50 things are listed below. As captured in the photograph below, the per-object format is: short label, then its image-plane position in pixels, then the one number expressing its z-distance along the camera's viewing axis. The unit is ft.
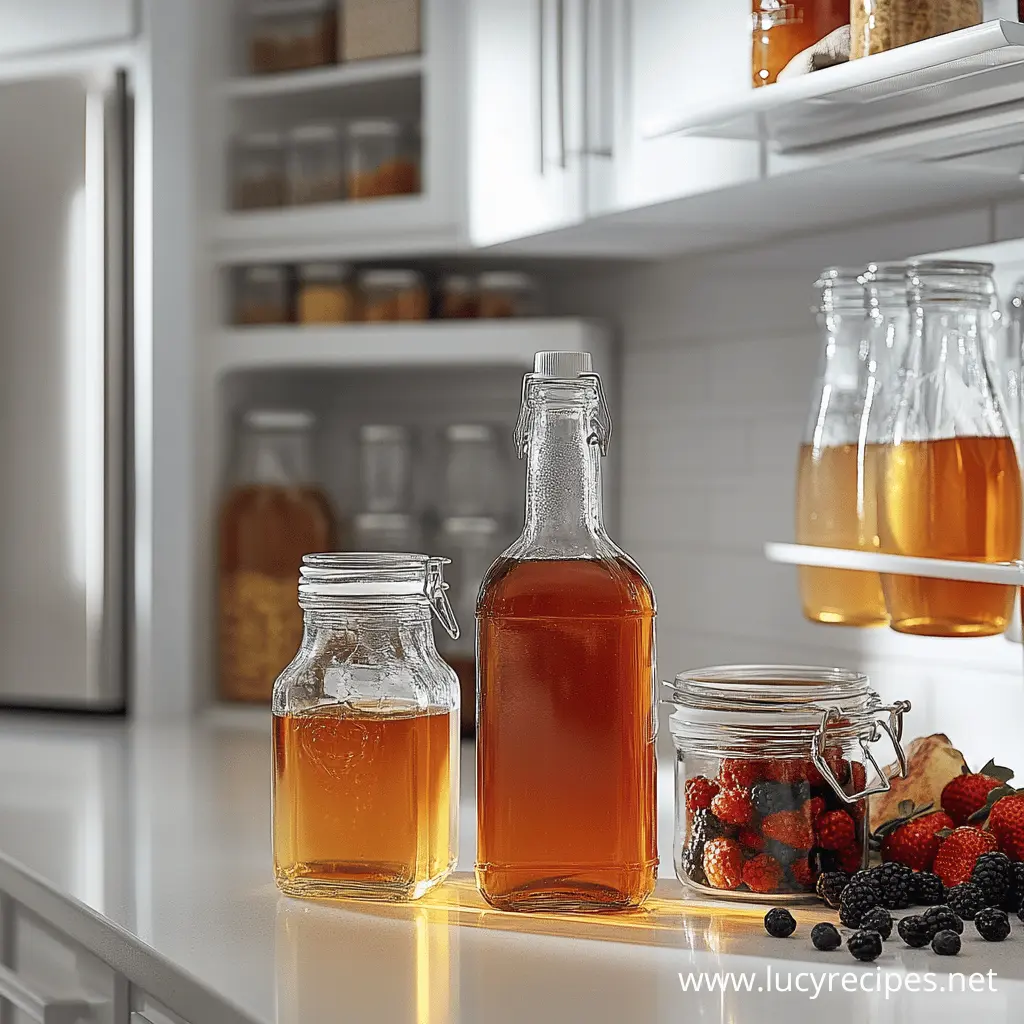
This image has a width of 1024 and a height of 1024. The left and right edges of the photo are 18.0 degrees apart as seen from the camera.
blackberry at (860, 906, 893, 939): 4.85
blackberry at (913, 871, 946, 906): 5.01
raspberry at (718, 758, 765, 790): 5.02
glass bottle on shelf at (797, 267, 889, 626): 5.74
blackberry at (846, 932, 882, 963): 4.77
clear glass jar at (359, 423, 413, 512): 7.19
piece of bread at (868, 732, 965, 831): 5.33
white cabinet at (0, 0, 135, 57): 6.98
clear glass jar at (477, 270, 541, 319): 7.03
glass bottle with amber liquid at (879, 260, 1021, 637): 5.41
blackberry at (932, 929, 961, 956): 4.79
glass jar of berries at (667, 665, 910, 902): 5.01
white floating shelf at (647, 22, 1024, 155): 4.82
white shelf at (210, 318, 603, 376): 6.85
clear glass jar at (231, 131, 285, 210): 7.09
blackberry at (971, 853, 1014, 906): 4.95
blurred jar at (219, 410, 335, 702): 7.03
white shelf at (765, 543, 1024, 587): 5.22
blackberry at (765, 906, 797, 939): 4.88
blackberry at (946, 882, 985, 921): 4.95
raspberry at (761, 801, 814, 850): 5.01
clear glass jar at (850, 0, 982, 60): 4.97
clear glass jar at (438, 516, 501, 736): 7.04
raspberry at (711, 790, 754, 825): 5.02
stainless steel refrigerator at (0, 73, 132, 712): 7.00
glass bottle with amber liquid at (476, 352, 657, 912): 4.94
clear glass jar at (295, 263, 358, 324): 7.07
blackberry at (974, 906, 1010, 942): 4.86
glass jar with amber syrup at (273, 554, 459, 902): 5.04
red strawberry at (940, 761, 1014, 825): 5.22
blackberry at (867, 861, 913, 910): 4.96
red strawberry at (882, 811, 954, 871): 5.15
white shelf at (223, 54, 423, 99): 6.84
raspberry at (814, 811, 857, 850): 5.01
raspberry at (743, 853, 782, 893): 5.03
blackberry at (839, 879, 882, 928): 4.89
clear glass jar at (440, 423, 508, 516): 7.14
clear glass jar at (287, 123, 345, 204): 7.00
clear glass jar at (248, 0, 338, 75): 7.00
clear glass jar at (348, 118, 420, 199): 6.90
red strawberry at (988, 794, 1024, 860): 5.06
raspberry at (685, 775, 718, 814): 5.07
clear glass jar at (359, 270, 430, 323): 7.05
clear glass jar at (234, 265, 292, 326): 7.14
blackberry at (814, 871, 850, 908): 4.98
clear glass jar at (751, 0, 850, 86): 5.27
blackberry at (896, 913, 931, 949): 4.82
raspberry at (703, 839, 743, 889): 5.05
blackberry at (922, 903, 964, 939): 4.83
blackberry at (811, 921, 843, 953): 4.81
